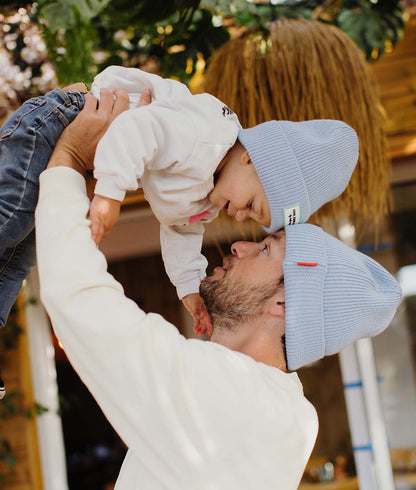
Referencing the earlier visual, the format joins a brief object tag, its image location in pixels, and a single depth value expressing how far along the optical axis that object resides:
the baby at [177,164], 1.32
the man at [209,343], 1.20
